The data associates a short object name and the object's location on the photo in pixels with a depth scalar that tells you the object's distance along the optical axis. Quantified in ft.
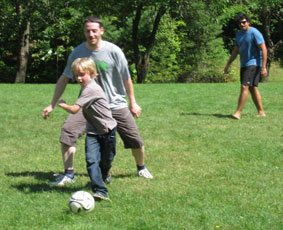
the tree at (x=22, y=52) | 100.99
